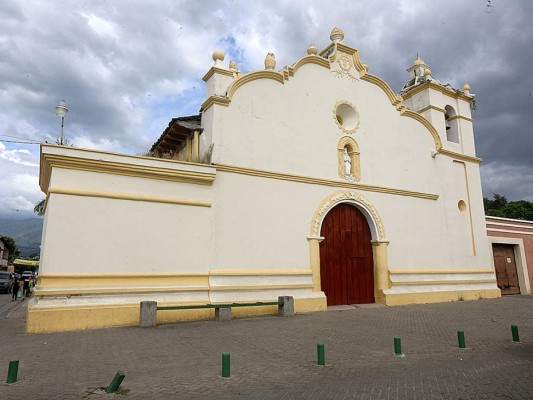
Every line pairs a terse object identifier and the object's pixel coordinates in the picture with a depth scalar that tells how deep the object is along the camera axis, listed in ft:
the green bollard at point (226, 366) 18.47
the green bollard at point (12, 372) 17.40
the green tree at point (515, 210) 138.72
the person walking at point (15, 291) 79.67
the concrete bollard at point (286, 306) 39.24
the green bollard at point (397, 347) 22.81
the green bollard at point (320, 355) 20.59
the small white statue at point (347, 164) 49.63
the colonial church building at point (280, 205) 33.45
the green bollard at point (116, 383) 16.06
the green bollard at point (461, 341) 25.03
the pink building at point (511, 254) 64.69
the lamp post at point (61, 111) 39.40
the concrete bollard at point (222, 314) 36.04
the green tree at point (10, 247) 195.37
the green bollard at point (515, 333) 27.35
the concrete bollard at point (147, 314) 32.55
